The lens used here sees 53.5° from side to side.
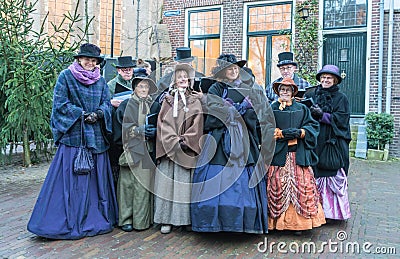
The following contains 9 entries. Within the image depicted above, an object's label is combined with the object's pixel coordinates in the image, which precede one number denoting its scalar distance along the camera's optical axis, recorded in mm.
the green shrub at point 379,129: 9016
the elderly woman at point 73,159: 3758
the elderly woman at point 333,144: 4258
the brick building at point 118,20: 17969
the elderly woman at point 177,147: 3885
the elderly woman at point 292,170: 3852
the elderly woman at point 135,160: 4074
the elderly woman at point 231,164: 3592
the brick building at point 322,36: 9492
